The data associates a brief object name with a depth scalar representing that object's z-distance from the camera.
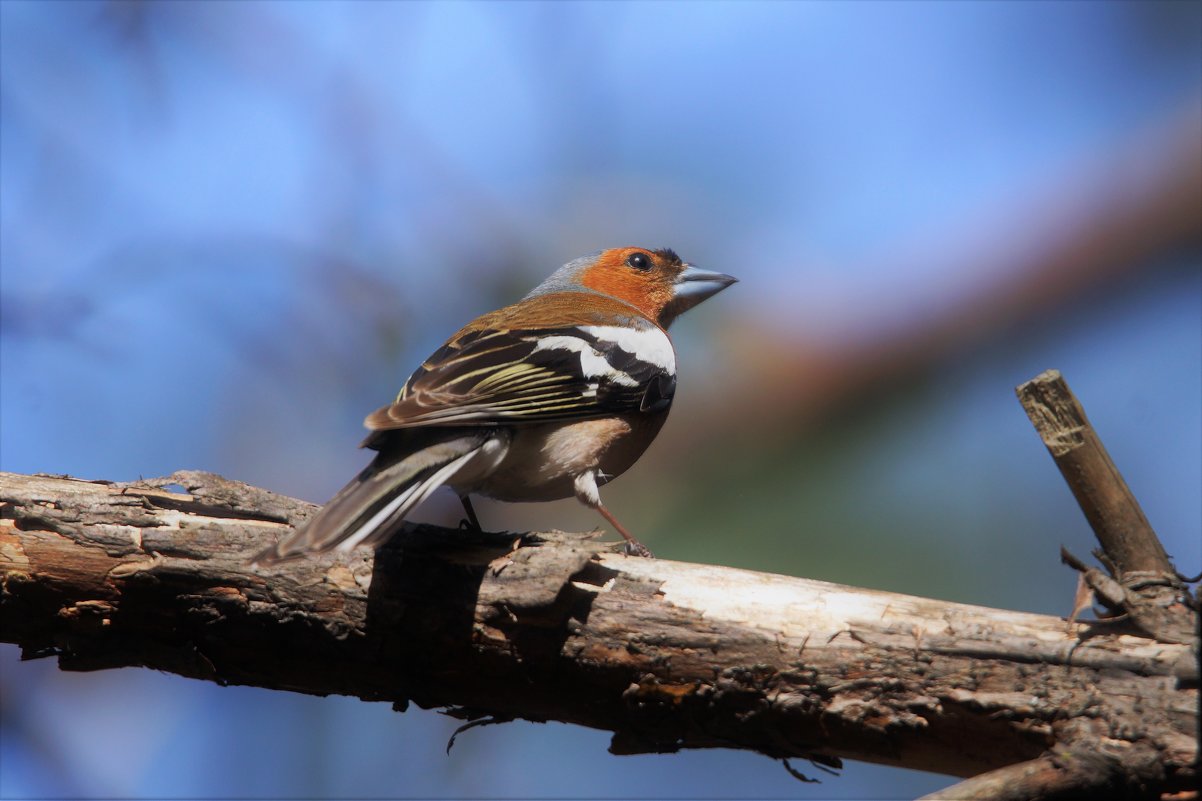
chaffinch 5.66
